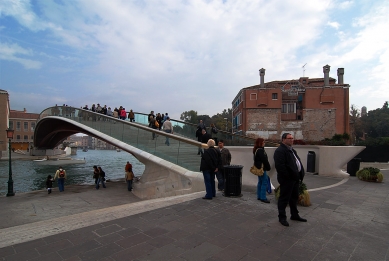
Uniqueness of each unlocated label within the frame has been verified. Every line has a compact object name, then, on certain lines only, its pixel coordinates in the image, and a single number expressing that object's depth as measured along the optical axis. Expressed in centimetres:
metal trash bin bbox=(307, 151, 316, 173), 1134
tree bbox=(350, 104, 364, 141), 4864
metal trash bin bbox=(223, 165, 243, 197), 570
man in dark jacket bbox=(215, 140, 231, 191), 644
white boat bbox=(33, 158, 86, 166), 3922
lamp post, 1316
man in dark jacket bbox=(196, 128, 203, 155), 1277
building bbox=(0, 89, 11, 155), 5731
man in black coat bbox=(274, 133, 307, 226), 399
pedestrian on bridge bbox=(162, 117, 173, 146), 1500
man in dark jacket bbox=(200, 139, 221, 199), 557
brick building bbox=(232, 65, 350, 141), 3312
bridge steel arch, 807
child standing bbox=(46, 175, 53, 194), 1414
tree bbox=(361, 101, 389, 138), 4779
